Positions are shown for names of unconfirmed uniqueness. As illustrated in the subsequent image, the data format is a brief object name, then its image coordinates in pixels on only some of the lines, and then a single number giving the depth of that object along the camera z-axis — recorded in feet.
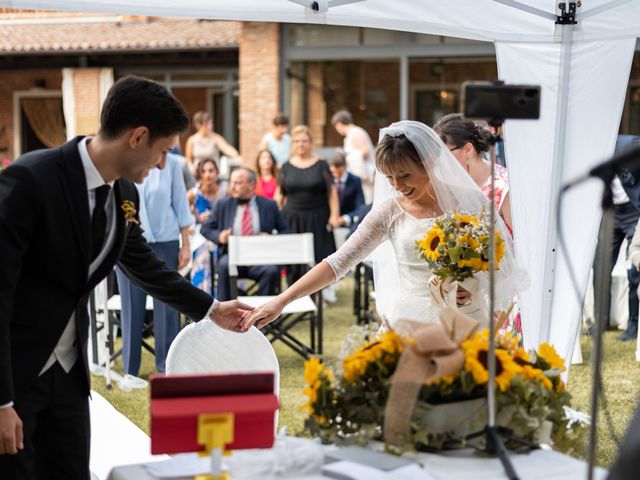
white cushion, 12.17
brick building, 56.75
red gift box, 7.09
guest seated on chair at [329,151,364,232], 37.81
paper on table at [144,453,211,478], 7.73
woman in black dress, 33.99
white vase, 7.91
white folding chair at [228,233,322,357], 27.07
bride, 13.71
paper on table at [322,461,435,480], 7.23
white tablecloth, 7.57
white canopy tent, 17.01
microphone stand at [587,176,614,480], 6.25
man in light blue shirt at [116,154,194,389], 23.13
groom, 8.29
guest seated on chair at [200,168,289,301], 29.68
